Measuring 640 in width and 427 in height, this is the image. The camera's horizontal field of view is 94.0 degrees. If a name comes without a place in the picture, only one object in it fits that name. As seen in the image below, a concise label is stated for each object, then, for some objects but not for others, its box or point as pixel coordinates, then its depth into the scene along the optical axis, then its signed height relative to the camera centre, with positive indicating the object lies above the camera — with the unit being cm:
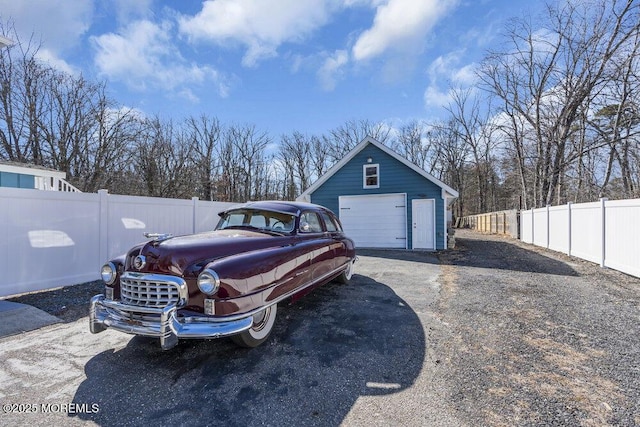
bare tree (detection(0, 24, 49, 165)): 1759 +685
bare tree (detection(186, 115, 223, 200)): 2672 +596
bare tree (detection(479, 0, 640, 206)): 1581 +790
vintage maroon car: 283 -77
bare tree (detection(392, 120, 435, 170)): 3631 +855
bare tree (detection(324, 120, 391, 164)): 3491 +956
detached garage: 1273 +66
